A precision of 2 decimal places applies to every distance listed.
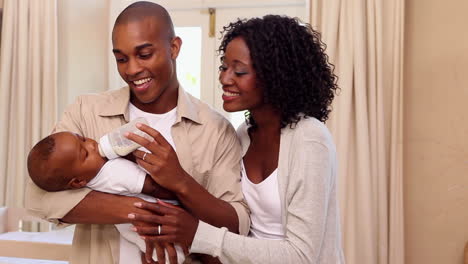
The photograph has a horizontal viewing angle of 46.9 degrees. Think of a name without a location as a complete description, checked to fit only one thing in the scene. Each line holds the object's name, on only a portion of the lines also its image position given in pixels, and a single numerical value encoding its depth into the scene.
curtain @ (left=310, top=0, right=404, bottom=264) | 2.91
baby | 1.51
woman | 1.48
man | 1.61
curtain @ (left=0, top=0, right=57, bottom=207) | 3.44
